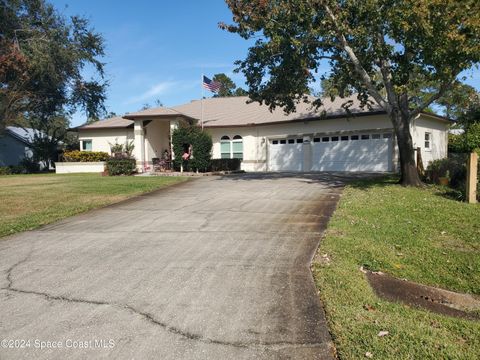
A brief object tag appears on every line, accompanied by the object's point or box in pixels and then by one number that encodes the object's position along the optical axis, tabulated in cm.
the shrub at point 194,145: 2125
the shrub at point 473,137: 1482
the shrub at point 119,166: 2230
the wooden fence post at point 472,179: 1055
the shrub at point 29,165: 3221
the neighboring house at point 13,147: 3606
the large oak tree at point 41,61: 2861
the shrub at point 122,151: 2380
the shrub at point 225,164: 2258
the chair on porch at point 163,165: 2447
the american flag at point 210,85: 2358
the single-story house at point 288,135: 2238
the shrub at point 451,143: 2845
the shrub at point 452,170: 1387
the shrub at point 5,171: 3041
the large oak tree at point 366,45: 1048
